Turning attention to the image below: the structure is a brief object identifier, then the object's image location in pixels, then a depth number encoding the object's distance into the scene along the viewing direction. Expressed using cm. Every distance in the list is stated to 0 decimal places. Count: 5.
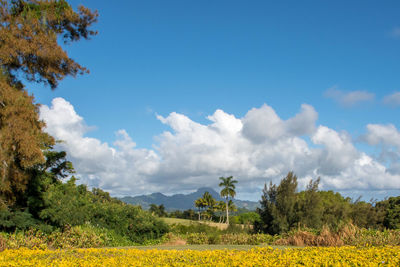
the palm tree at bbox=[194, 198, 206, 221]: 8369
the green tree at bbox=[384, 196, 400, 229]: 2753
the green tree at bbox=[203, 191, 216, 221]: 8331
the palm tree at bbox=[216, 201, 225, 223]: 8346
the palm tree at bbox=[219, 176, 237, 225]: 7638
